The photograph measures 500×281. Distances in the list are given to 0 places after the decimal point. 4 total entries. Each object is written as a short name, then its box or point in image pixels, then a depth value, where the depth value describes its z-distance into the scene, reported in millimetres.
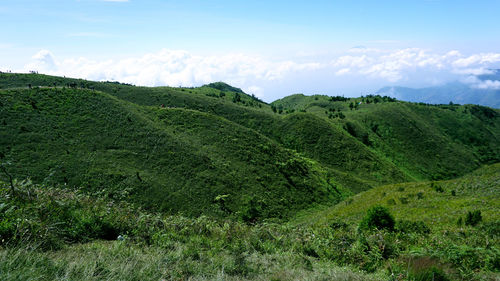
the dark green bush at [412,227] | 14359
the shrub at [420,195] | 24258
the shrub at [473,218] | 15278
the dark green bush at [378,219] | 16328
